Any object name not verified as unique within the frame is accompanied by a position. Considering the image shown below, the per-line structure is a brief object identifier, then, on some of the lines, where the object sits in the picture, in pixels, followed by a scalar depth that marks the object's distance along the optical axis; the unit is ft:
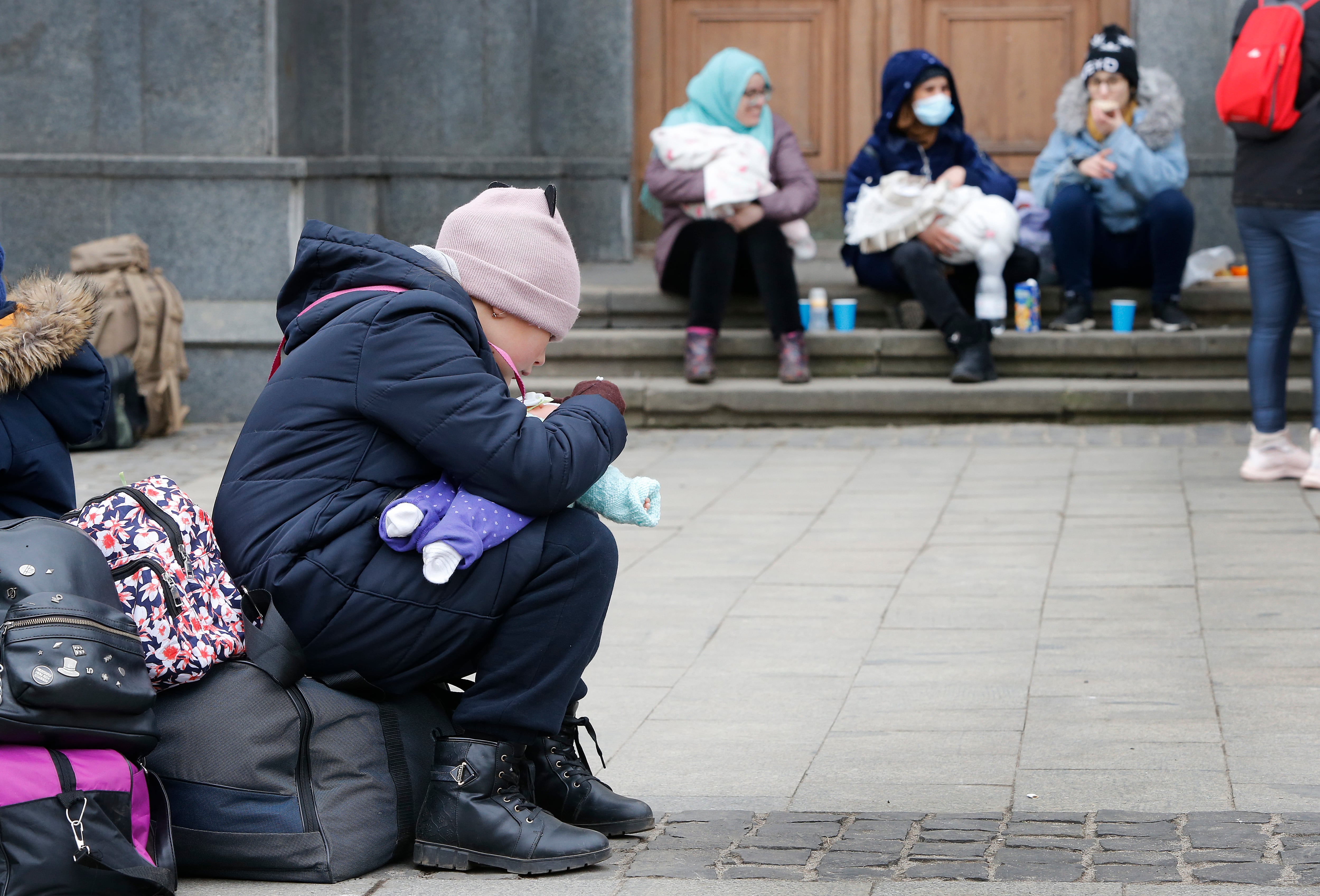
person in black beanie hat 55.26
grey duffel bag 18.94
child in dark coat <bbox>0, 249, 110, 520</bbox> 19.86
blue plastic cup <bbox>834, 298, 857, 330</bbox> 58.49
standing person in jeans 42.19
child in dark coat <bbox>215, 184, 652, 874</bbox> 19.17
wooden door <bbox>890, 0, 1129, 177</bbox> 71.10
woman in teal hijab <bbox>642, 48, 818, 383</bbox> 55.62
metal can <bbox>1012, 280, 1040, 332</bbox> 57.16
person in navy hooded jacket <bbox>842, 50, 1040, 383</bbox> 55.83
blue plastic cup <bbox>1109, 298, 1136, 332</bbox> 57.11
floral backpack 18.52
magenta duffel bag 16.56
